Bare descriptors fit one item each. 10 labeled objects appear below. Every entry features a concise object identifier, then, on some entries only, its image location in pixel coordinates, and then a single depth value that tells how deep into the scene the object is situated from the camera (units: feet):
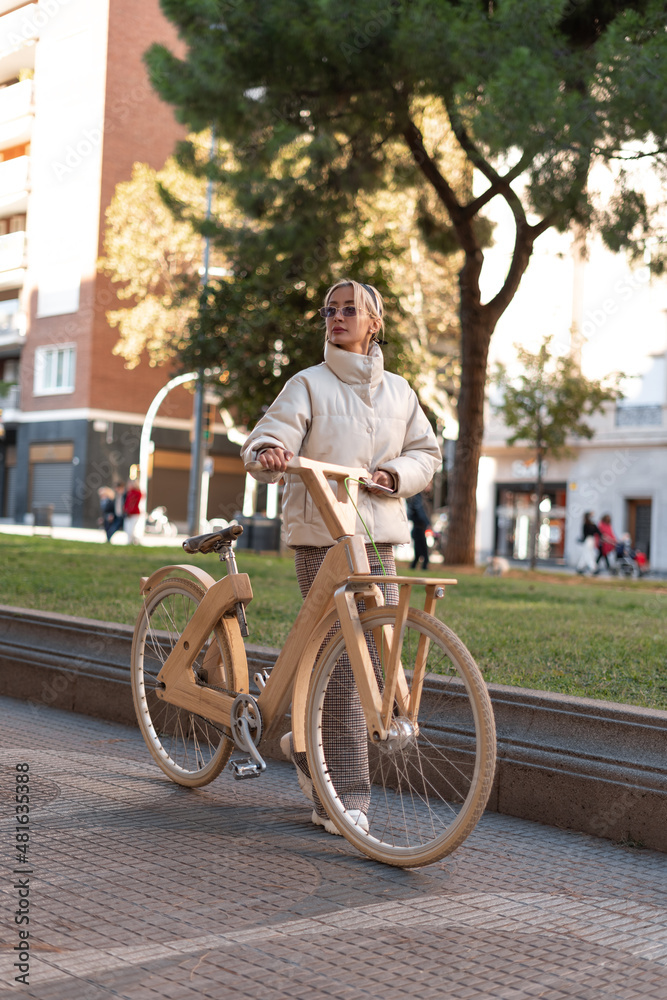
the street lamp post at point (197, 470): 105.29
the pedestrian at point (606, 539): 90.07
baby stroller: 90.89
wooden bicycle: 11.94
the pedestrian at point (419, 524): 59.16
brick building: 140.56
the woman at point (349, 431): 13.28
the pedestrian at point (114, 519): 93.72
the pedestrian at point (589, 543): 87.56
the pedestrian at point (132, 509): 86.79
